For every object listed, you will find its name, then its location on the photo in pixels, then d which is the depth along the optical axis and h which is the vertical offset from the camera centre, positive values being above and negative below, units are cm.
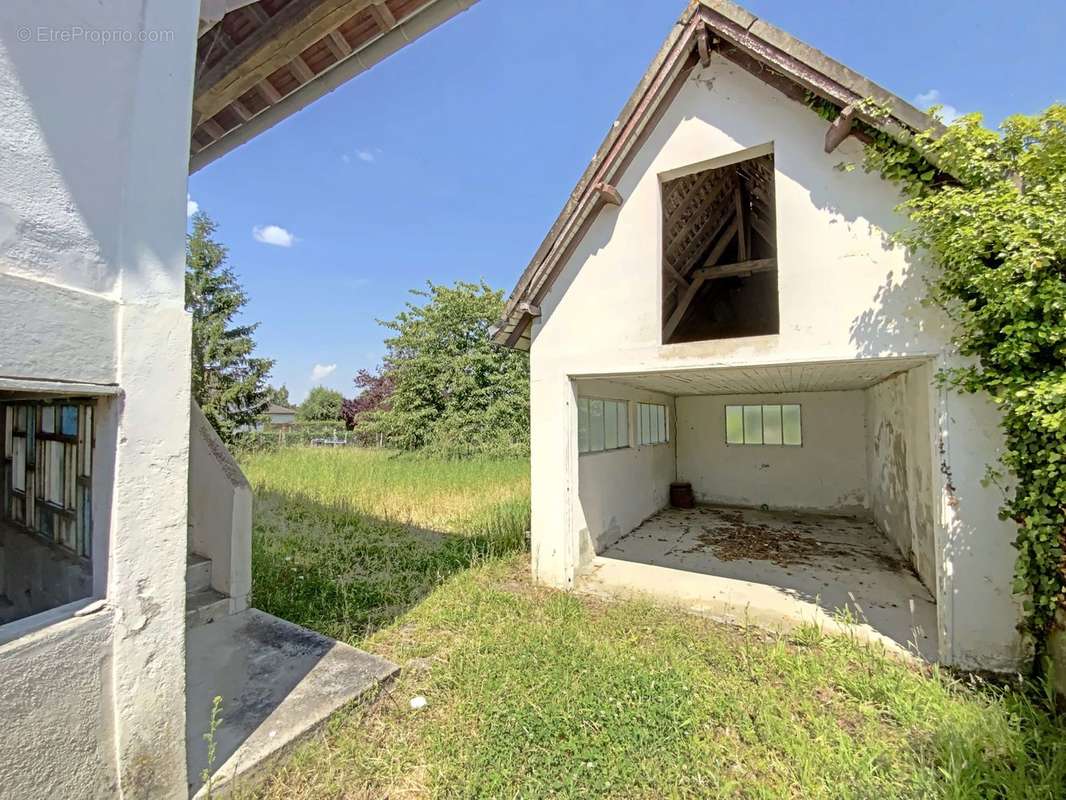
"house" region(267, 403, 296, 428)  4789 -21
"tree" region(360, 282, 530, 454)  2012 +149
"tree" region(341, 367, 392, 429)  2734 +132
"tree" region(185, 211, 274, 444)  1905 +307
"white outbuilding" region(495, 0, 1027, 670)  391 +57
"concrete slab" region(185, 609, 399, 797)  276 -216
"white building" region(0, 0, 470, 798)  193 +19
